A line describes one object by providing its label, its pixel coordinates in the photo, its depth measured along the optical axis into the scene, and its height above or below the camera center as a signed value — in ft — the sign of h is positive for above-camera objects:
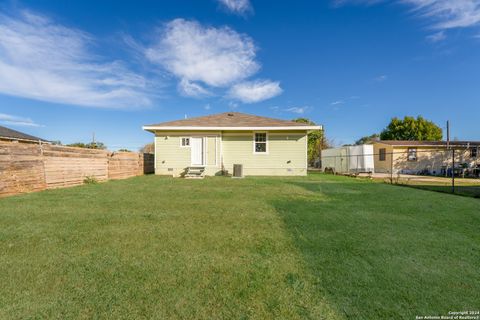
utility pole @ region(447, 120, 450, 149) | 62.54 +7.72
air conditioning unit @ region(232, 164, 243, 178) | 39.88 -1.89
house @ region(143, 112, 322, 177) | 43.04 +2.04
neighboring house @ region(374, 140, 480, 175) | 67.97 -0.11
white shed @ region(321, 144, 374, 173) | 56.85 -0.46
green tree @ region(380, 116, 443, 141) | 100.73 +13.01
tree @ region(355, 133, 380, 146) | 150.39 +14.00
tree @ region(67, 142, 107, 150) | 74.48 +6.14
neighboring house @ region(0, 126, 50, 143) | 48.83 +6.50
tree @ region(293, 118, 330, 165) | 82.74 +5.87
